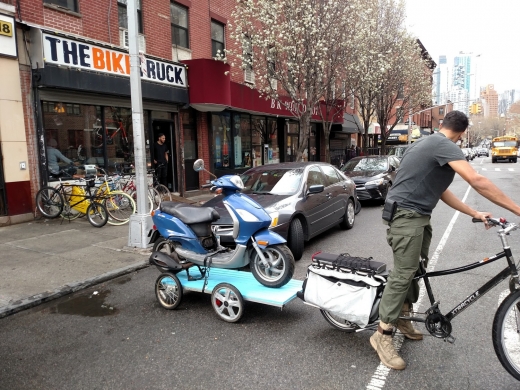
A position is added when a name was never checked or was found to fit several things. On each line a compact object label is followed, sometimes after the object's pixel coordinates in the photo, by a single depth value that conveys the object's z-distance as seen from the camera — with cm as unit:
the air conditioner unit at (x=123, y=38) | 1118
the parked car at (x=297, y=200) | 612
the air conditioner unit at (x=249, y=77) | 1638
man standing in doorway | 1191
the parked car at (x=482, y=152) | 7028
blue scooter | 430
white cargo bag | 332
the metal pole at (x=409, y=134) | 3155
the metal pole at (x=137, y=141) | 701
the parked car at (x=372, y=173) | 1185
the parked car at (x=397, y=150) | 2181
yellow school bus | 4241
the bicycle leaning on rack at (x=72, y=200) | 883
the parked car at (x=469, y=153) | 5080
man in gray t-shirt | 311
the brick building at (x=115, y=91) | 885
